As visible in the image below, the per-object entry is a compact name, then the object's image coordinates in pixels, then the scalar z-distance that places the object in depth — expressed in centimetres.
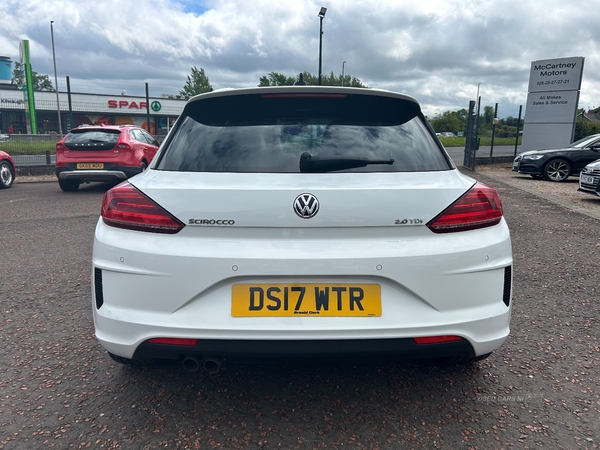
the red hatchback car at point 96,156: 1067
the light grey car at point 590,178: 989
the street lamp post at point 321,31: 2039
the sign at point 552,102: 1850
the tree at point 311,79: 4875
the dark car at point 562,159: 1434
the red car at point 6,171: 1212
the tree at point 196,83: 5469
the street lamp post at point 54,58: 3477
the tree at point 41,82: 7589
